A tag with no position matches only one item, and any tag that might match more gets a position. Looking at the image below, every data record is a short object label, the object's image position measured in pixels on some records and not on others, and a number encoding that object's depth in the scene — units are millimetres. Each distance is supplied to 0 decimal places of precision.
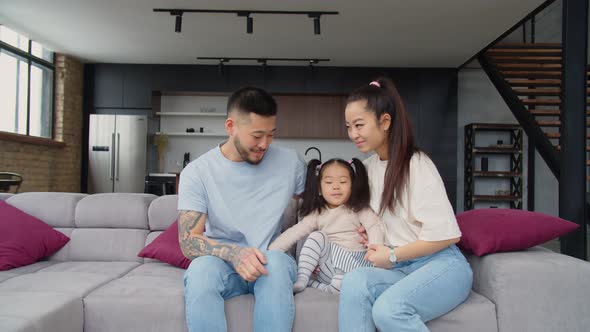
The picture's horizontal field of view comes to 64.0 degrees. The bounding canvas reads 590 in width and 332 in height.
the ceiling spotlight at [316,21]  5295
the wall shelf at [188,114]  7969
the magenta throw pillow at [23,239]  2254
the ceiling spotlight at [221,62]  7327
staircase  5715
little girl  1847
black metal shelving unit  7609
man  1602
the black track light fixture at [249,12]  5270
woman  1497
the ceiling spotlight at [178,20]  5236
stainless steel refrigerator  7477
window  5949
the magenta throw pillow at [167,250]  2289
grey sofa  1619
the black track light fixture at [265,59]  7352
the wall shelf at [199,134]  7973
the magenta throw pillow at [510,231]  1766
